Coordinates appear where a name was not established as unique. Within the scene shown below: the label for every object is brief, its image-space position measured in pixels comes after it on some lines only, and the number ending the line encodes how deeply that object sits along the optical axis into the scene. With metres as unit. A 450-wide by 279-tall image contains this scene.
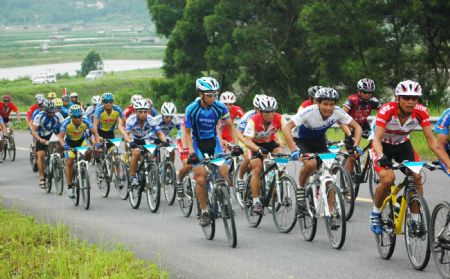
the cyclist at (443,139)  9.15
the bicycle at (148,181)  14.67
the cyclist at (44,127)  18.48
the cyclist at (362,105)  14.28
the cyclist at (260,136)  12.44
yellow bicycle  9.05
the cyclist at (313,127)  11.28
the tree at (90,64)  129.04
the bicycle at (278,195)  11.99
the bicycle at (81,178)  15.63
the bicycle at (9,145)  26.33
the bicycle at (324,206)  10.46
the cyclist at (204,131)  11.77
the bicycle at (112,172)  16.64
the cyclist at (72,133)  16.23
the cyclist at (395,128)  9.42
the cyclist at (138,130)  15.46
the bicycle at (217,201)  11.06
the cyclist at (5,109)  26.69
